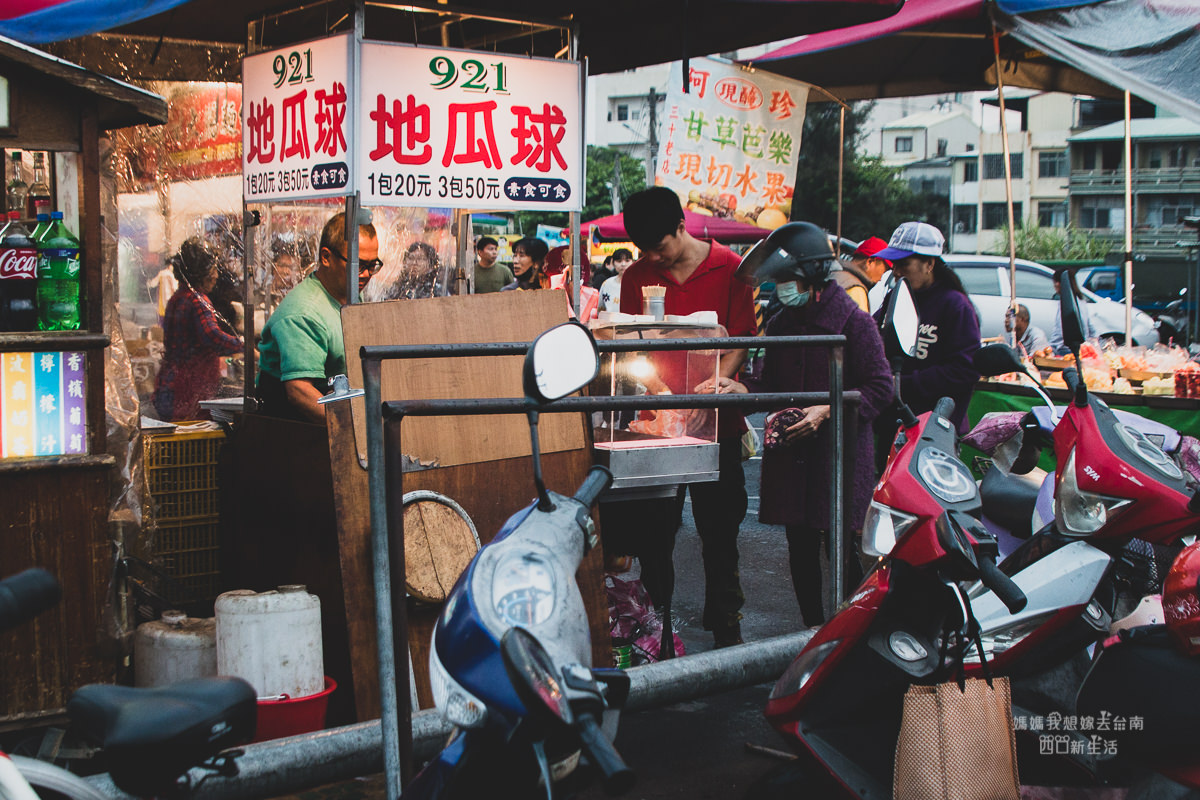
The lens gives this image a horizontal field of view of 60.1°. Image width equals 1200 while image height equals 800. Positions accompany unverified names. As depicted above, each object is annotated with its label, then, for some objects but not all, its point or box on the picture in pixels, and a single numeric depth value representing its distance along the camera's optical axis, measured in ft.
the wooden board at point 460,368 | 12.26
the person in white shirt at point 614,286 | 39.81
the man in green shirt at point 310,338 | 14.35
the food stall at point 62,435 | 11.50
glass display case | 13.91
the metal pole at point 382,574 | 8.95
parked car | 48.19
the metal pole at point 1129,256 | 25.75
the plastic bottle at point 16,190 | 17.99
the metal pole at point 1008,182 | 25.87
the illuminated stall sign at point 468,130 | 15.02
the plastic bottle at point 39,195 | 14.30
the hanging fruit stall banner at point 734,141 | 26.35
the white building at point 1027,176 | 181.35
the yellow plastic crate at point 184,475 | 16.34
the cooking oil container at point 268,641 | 11.69
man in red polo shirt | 15.85
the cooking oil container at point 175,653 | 12.56
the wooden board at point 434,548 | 11.87
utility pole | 108.17
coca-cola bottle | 11.57
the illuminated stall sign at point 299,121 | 14.94
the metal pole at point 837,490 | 11.59
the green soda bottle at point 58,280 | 11.84
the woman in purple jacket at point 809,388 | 14.26
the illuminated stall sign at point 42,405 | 11.62
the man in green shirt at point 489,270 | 41.88
